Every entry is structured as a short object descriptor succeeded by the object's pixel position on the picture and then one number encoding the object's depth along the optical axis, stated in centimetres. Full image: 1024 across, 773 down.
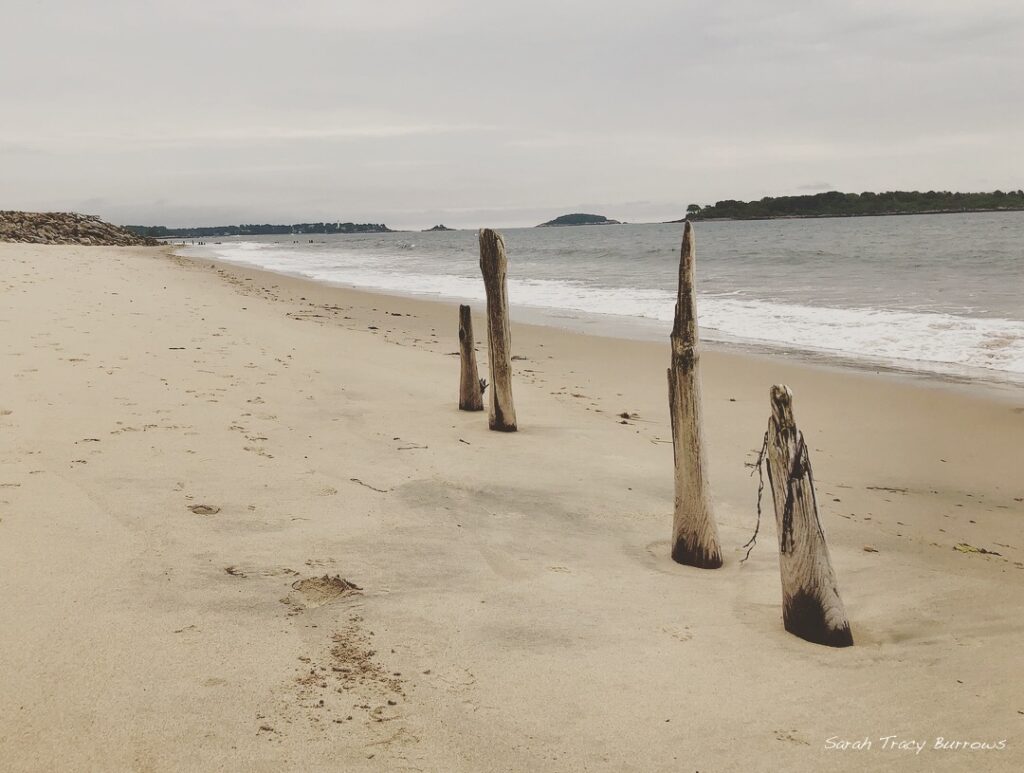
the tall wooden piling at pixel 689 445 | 423
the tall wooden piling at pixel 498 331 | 678
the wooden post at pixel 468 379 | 757
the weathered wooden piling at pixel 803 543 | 334
